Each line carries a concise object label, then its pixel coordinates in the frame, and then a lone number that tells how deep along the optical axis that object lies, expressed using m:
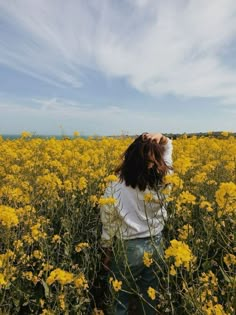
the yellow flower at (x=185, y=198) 1.50
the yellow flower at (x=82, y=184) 2.22
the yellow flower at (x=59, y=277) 1.19
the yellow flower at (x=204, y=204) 1.59
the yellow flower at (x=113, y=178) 1.45
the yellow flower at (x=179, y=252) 0.94
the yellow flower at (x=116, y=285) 1.36
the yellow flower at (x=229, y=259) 1.27
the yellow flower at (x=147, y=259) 1.23
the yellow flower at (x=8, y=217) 1.29
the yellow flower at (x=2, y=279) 1.13
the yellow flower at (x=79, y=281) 1.42
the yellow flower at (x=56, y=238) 1.72
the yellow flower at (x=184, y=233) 1.51
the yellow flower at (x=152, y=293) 1.22
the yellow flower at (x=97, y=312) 1.58
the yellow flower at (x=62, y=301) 1.39
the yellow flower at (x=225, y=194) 1.00
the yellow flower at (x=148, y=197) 1.26
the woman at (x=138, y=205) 1.38
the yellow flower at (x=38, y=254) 1.64
